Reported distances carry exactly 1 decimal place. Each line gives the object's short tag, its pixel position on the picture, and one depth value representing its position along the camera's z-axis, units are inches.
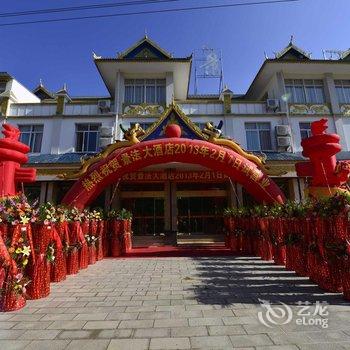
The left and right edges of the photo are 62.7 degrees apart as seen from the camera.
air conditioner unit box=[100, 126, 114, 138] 563.2
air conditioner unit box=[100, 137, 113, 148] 556.7
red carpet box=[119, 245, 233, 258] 402.6
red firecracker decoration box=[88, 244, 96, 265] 330.0
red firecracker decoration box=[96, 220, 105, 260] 364.4
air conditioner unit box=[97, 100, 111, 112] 595.5
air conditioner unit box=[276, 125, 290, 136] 575.8
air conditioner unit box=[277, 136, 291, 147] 572.1
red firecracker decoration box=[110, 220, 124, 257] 400.1
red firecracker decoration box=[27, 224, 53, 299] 187.5
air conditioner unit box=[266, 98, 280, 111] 599.4
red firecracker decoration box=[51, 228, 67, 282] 230.4
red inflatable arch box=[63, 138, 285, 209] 379.9
